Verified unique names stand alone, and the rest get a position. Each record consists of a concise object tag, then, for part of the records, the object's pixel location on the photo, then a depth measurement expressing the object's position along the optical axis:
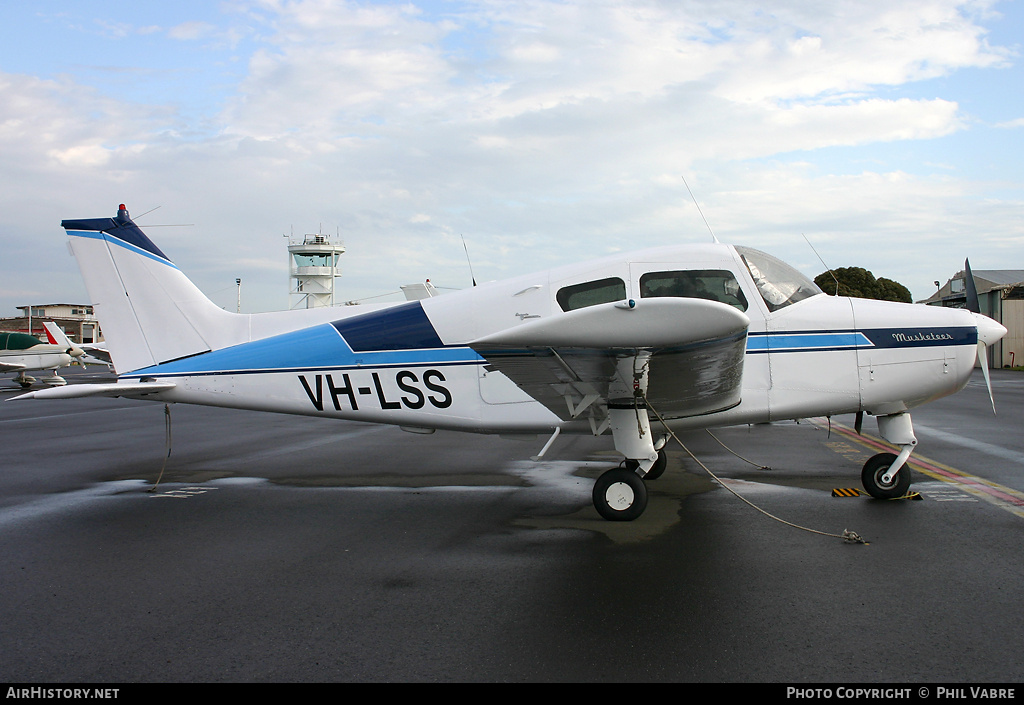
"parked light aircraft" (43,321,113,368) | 31.72
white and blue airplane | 5.63
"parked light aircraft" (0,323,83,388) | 29.05
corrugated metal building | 39.22
